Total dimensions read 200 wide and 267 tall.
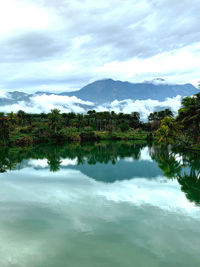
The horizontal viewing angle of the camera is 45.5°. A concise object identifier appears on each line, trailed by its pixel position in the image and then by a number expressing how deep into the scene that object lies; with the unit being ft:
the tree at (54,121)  336.49
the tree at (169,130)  183.93
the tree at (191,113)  151.12
